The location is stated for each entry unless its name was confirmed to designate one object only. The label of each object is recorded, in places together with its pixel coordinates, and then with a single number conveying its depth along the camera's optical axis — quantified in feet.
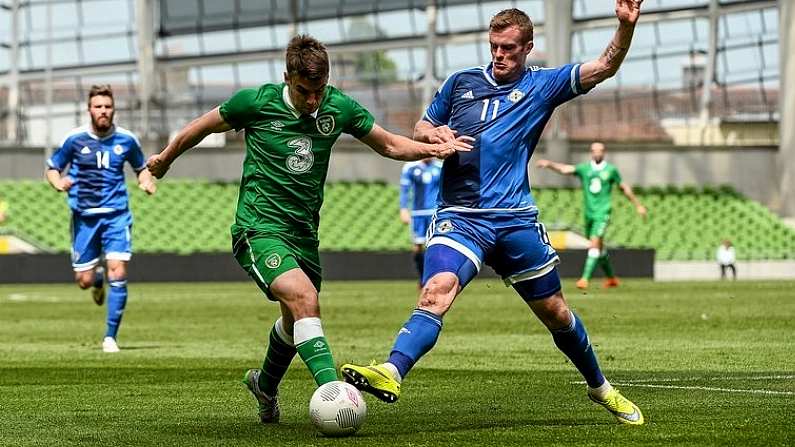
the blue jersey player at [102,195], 92.43
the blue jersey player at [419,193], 155.53
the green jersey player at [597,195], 164.76
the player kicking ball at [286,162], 48.80
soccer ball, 45.78
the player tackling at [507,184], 49.47
